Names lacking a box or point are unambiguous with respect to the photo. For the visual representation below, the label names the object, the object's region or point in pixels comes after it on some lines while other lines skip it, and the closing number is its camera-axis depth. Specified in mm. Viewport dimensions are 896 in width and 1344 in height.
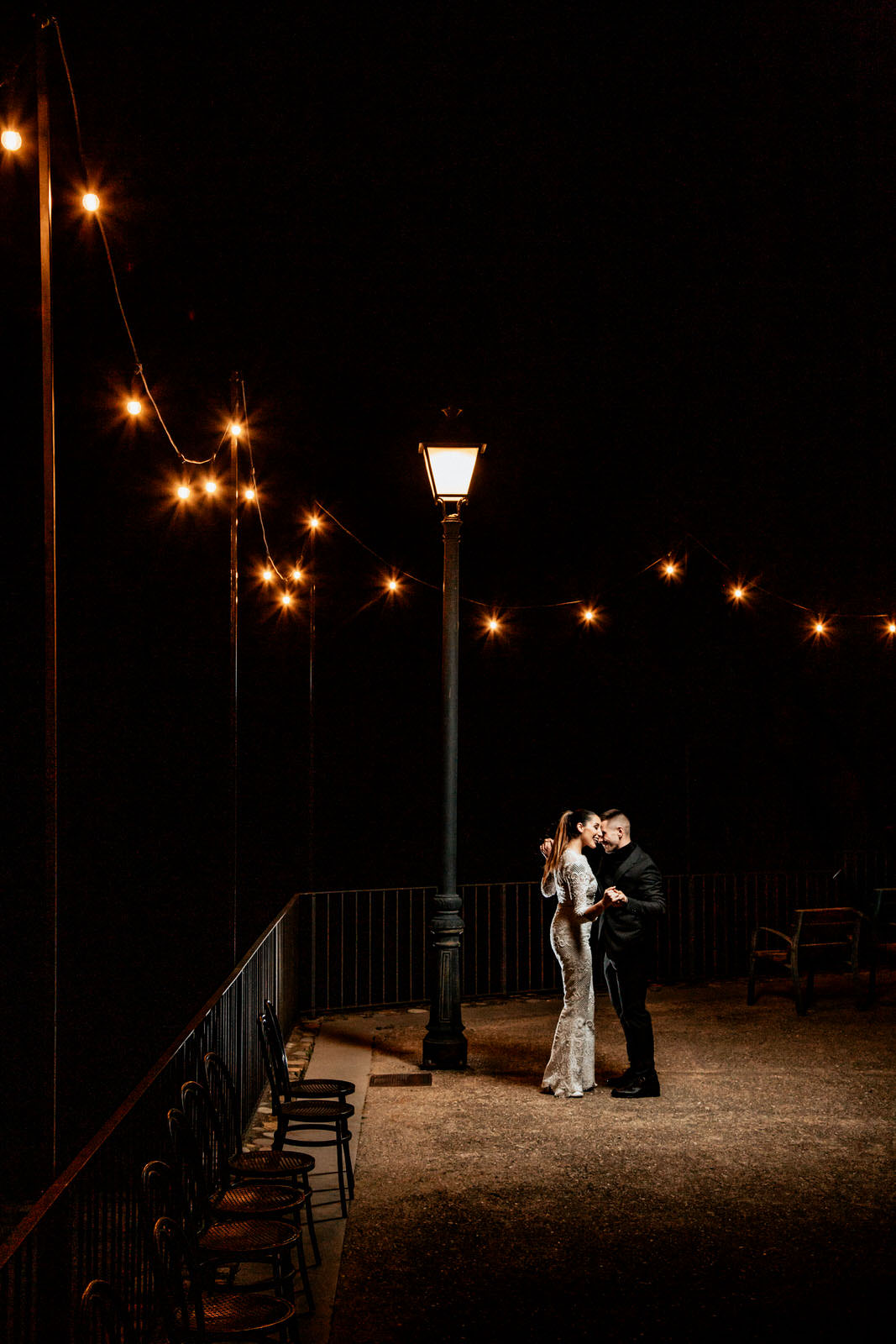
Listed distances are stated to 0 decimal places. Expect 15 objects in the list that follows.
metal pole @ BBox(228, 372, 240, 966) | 9016
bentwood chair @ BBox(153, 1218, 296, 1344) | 3453
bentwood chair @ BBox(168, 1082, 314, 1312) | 4570
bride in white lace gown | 8516
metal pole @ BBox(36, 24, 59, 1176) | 5438
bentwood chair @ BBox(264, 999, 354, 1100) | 6586
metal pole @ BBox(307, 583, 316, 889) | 13167
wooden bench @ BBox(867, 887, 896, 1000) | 12469
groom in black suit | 8430
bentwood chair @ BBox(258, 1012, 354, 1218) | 6203
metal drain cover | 9008
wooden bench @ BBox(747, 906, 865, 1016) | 11422
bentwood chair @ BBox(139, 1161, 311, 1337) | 3984
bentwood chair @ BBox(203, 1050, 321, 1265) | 5336
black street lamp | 9555
